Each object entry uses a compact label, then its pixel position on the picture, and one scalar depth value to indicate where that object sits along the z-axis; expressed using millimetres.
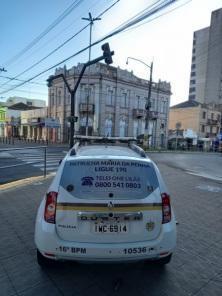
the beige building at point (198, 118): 55719
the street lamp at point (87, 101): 16193
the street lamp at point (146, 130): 25688
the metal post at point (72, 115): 13609
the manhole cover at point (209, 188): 8456
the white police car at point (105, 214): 2811
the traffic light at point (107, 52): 11008
